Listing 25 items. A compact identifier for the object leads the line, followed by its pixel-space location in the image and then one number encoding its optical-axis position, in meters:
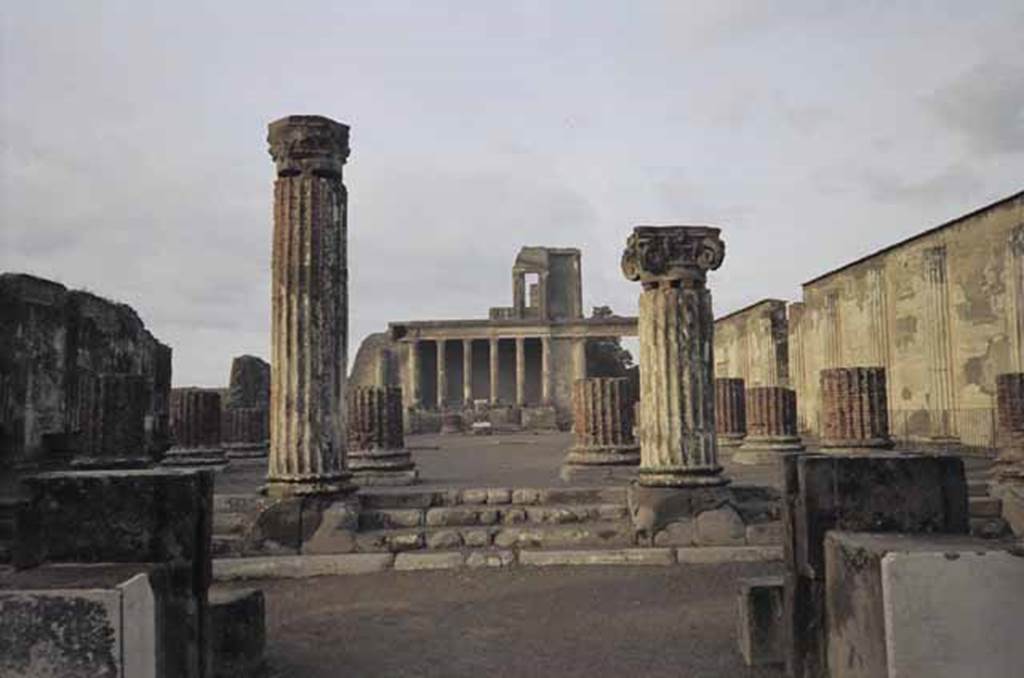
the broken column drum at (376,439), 11.88
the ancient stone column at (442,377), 41.03
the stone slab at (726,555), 7.81
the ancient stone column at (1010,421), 10.32
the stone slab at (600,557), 7.70
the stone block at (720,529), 8.25
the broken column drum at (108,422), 9.01
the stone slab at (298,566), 7.50
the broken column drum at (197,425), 13.89
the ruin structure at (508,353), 40.91
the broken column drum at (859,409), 12.26
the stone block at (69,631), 2.92
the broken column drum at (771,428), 15.13
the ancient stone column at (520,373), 41.31
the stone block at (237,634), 4.54
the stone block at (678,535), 8.23
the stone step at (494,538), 8.23
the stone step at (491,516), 8.78
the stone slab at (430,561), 7.65
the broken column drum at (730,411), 16.94
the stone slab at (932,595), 2.92
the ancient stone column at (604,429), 11.87
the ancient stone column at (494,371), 41.06
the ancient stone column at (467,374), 41.44
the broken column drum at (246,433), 16.51
